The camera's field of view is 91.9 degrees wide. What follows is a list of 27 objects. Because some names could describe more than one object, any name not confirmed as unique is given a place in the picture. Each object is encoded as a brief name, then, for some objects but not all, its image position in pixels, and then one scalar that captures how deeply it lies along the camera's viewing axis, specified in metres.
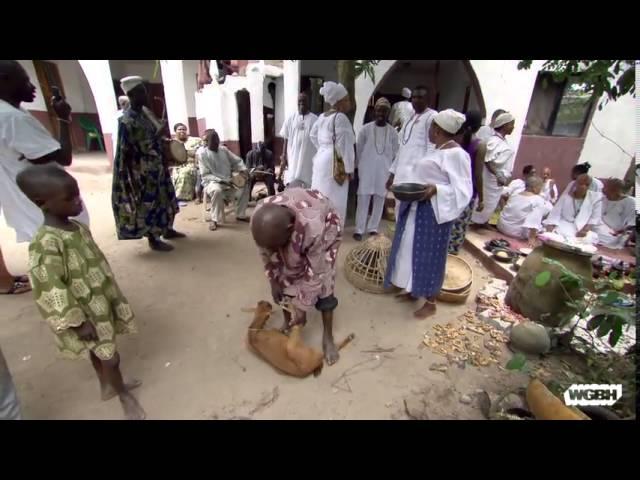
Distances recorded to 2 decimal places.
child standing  1.42
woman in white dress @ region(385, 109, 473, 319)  2.25
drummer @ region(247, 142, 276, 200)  5.72
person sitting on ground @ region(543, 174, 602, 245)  3.94
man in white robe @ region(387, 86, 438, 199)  3.45
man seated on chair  4.63
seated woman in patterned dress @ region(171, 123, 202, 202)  5.86
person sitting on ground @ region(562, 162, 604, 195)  3.93
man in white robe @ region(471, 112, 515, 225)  3.81
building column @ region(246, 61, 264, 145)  7.20
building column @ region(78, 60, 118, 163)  6.68
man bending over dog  1.62
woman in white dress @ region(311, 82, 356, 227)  3.73
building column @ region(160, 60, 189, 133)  7.29
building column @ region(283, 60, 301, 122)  6.78
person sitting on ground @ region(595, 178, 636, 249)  4.12
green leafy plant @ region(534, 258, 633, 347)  1.56
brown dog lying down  2.03
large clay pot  2.49
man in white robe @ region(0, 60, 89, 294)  2.04
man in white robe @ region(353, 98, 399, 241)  4.11
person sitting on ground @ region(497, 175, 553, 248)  4.26
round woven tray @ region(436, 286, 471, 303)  2.87
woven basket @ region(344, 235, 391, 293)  3.03
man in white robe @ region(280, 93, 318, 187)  4.47
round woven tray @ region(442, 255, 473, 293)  2.90
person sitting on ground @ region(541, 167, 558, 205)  4.75
